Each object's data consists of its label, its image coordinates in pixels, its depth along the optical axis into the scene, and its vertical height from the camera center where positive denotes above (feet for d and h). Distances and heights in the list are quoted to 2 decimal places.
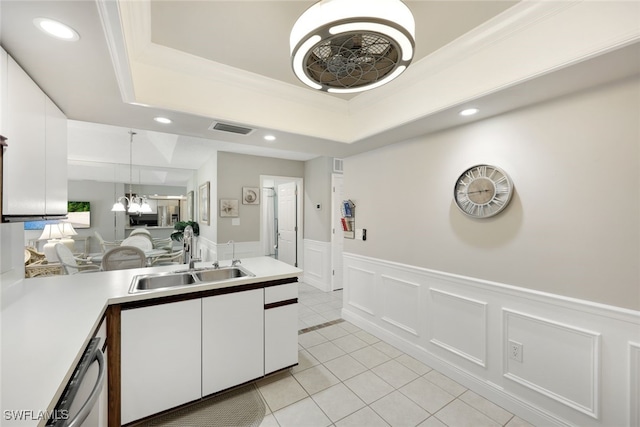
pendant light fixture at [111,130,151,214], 16.48 +0.37
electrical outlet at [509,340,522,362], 6.02 -3.36
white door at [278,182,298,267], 17.60 -0.81
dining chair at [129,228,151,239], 18.28 -1.56
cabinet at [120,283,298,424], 5.34 -3.26
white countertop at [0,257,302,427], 2.47 -1.73
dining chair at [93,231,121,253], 17.44 -2.50
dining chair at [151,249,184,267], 14.34 -2.81
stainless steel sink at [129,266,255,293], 6.45 -1.83
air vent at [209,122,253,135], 7.17 +2.52
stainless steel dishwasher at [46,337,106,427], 2.63 -2.19
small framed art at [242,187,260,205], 15.15 +1.00
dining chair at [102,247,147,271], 10.32 -1.99
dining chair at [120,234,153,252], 15.66 -1.96
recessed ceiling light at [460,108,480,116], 6.18 +2.57
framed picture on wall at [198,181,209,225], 16.17 +0.64
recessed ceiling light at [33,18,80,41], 3.40 +2.57
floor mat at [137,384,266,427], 5.67 -4.80
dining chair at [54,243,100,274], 11.23 -2.24
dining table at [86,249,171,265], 14.30 -2.70
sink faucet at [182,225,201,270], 7.52 -0.97
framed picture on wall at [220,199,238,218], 14.39 +0.23
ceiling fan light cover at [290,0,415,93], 3.37 +2.57
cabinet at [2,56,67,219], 3.91 +1.12
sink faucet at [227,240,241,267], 7.88 -1.62
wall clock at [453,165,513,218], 6.23 +0.59
